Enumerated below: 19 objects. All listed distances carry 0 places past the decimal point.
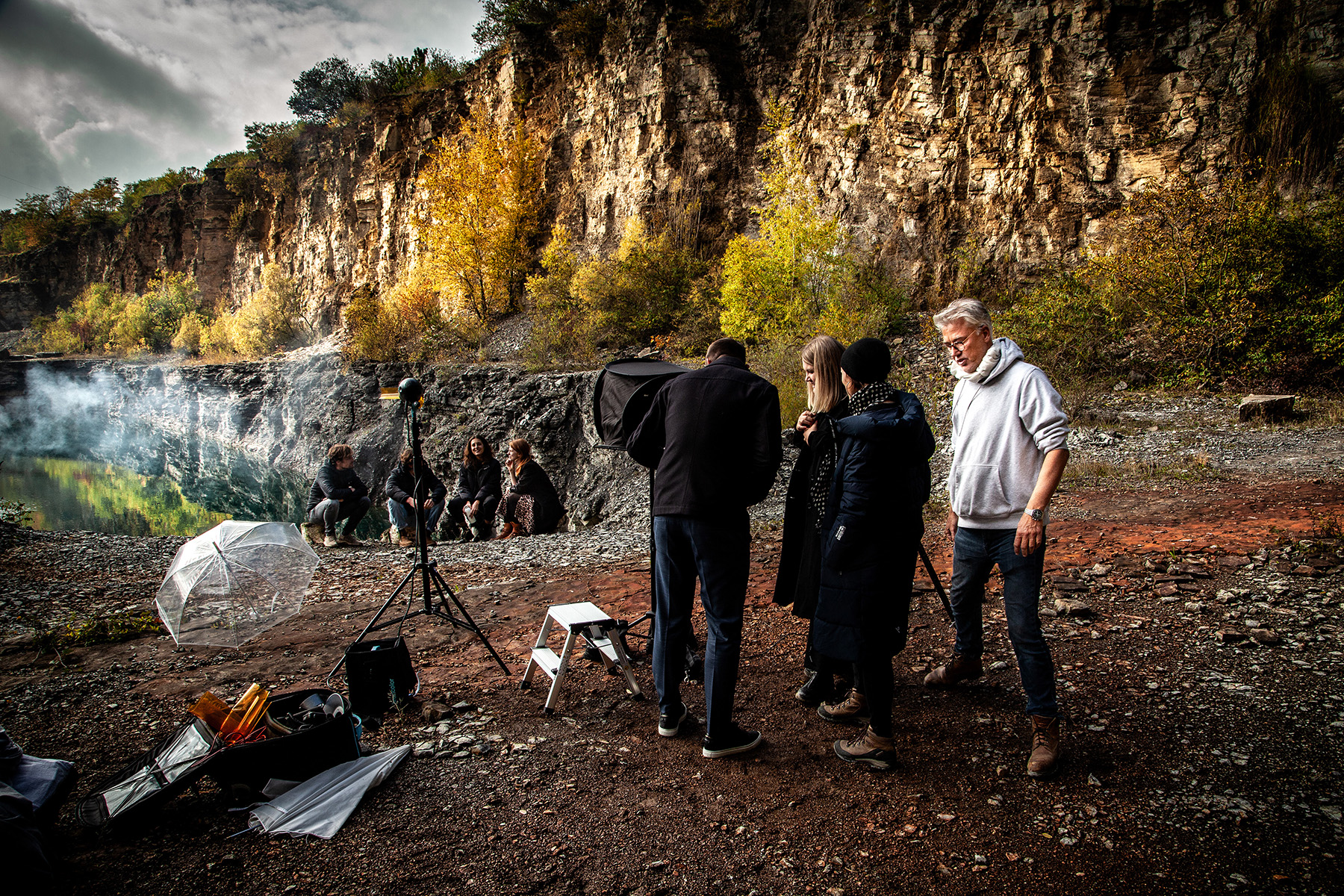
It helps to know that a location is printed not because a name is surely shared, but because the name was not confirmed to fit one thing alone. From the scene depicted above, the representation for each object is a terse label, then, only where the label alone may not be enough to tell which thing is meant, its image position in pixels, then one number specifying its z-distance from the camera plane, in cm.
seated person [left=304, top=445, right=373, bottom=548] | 1002
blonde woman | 327
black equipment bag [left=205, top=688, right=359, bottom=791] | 300
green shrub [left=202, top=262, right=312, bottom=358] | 3734
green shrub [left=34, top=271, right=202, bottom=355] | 4538
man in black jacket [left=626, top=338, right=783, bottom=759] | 315
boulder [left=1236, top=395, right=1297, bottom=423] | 1078
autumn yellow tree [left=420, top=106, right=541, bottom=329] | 2580
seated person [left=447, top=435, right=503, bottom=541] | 1091
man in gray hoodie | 280
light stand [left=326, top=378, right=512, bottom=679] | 450
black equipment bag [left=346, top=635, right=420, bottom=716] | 391
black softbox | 423
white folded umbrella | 283
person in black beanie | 285
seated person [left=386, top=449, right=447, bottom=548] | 1011
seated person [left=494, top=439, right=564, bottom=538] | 1059
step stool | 397
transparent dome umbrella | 402
